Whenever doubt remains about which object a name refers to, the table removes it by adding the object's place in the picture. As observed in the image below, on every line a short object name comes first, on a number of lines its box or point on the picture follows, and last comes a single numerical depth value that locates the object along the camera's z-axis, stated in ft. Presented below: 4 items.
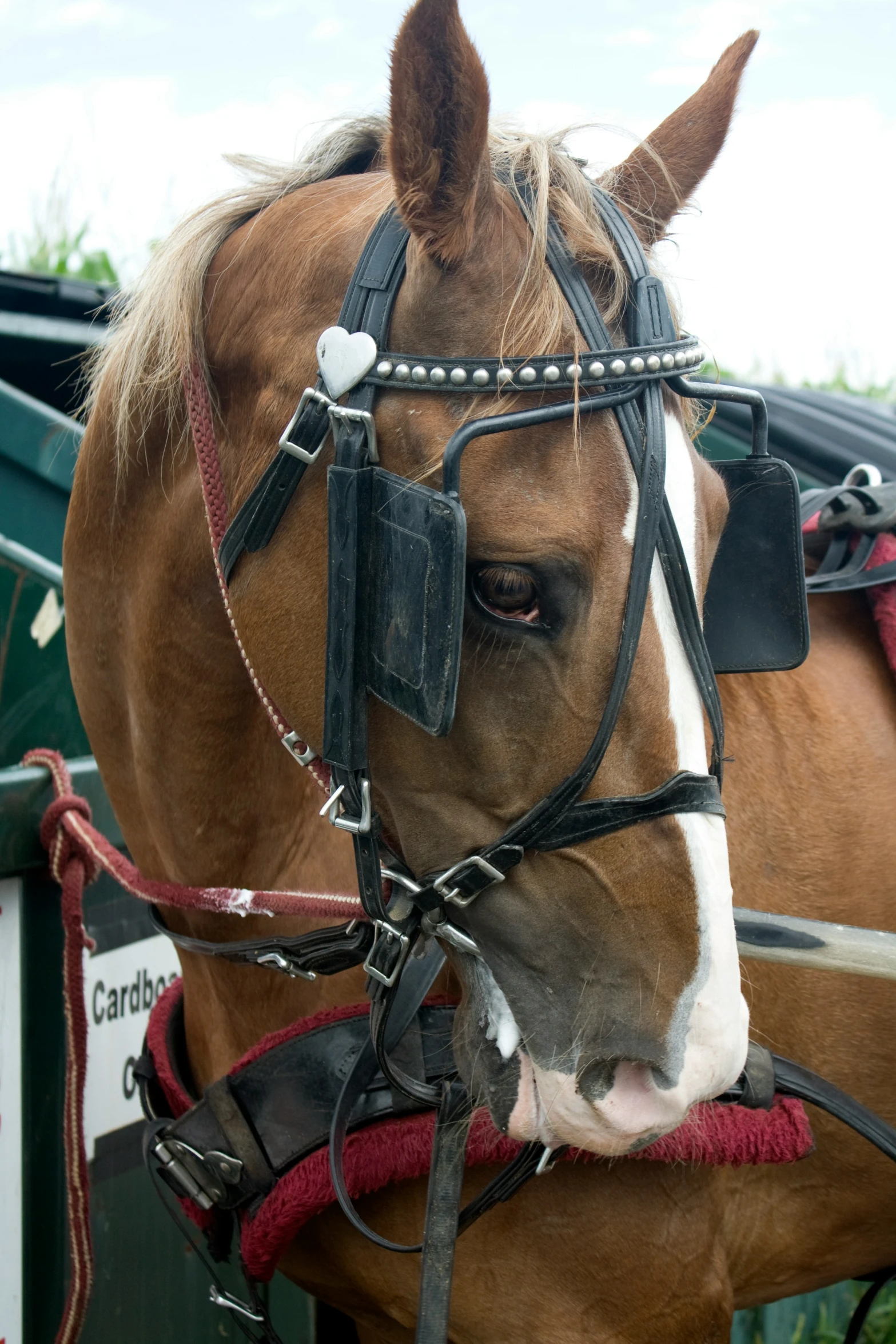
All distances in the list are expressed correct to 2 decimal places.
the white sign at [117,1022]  6.50
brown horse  3.53
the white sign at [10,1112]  5.76
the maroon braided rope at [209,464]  4.27
